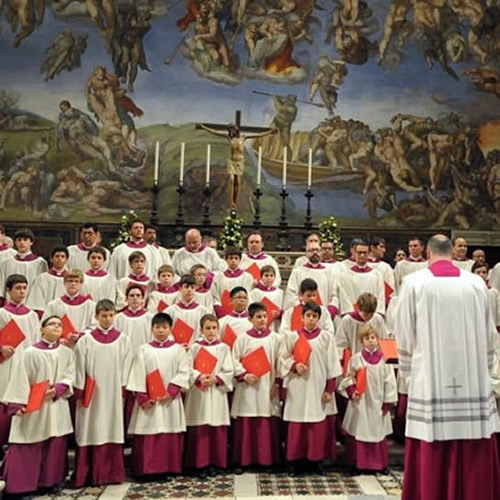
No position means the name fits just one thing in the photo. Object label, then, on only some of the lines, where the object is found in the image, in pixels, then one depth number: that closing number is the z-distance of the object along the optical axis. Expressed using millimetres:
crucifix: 10883
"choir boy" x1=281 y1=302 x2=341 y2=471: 6105
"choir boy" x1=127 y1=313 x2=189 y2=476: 5863
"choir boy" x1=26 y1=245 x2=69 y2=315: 7493
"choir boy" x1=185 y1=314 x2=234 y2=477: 6059
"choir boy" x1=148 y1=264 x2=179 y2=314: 7312
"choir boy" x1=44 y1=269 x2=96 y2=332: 6734
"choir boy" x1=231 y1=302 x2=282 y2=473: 6188
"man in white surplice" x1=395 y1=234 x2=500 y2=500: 4078
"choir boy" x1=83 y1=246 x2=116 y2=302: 7402
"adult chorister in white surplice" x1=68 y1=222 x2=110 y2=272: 8172
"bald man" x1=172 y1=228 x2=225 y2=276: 8403
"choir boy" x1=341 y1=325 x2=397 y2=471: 6137
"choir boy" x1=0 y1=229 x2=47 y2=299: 8016
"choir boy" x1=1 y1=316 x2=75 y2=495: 5297
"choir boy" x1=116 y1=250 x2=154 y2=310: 7395
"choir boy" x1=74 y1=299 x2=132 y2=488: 5773
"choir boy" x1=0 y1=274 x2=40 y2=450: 6066
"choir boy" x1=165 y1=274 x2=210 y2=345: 6816
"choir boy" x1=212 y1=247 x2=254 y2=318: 7828
